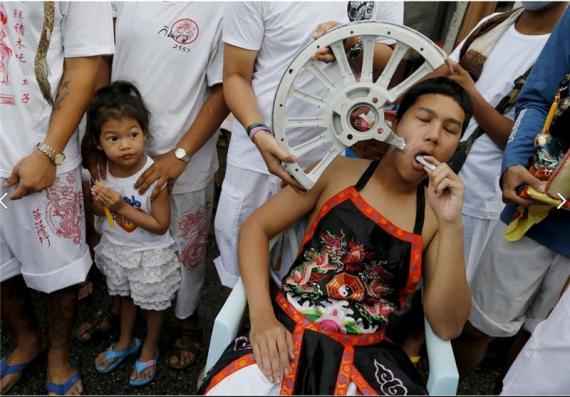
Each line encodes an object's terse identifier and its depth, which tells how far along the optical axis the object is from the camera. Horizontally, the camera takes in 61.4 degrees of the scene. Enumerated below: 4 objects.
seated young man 1.42
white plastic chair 1.45
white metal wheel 1.35
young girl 1.81
